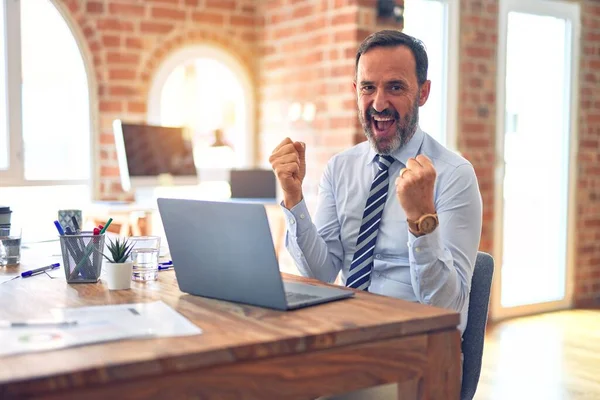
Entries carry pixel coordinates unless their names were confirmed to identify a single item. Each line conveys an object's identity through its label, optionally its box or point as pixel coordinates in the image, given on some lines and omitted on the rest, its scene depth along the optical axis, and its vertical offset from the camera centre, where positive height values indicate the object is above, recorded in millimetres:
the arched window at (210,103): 4527 +364
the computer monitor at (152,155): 3887 +23
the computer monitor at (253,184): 4340 -148
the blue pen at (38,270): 1706 -275
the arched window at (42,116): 4016 +251
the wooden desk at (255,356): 950 -284
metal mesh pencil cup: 1604 -223
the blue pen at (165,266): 1823 -275
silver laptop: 1262 -178
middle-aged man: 1780 -110
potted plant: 1521 -235
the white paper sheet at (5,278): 1652 -280
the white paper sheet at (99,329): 1048 -268
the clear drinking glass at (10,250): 1939 -247
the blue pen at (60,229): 1653 -164
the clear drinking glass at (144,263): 1658 -242
